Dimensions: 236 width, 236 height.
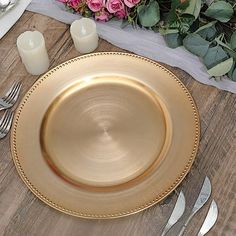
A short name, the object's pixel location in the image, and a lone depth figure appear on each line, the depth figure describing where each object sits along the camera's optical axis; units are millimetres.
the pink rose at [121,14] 965
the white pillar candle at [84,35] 941
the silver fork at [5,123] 871
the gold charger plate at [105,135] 779
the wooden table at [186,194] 771
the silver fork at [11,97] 903
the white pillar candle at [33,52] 916
